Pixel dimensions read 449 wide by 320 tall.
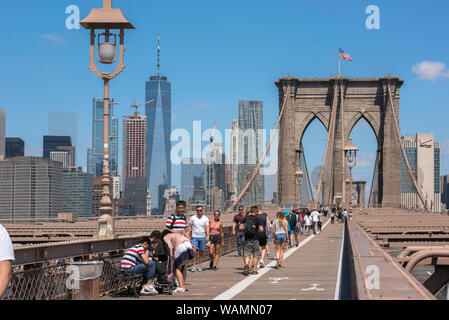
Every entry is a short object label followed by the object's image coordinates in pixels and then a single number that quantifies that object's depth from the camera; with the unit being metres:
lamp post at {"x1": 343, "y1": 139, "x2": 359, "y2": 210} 55.62
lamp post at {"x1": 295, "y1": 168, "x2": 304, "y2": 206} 77.72
